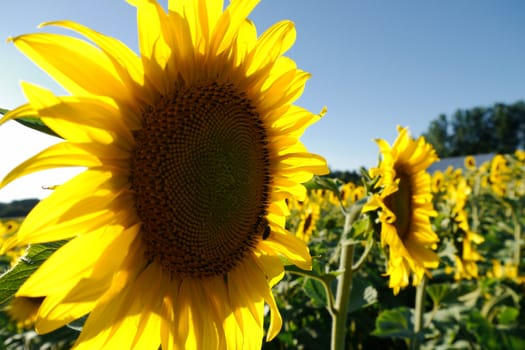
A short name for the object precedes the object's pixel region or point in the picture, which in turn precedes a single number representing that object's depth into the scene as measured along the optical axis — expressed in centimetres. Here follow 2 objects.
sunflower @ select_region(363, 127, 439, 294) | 50
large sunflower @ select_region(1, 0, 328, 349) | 20
